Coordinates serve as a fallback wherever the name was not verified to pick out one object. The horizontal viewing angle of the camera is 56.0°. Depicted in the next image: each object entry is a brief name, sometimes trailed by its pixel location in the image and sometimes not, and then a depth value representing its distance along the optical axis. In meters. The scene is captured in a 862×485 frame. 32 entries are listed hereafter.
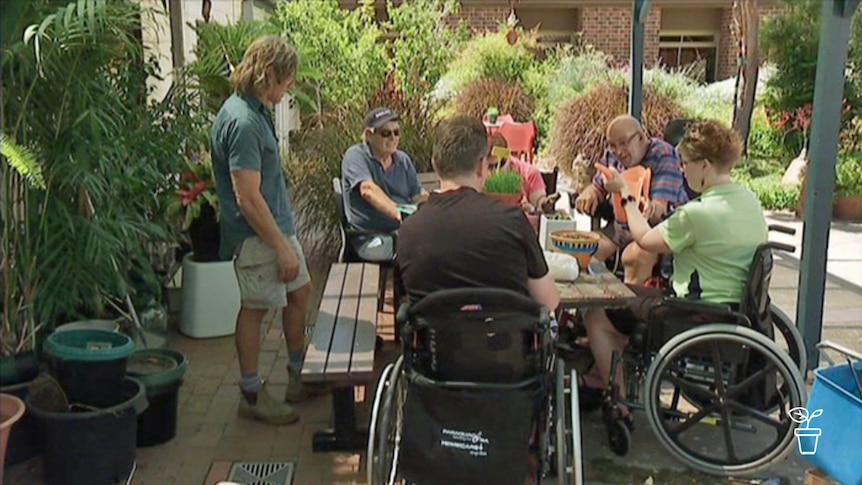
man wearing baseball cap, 3.94
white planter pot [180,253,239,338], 4.09
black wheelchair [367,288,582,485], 2.02
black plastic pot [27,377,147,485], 2.51
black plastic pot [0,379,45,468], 2.60
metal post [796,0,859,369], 3.43
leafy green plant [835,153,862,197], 7.63
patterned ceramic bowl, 2.83
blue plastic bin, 2.23
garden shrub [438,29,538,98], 10.74
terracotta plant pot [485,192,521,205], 3.20
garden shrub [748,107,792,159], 10.57
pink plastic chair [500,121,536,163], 7.09
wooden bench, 2.55
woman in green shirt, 2.76
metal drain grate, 2.73
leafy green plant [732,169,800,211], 8.24
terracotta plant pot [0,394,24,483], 2.19
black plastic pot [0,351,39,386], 2.63
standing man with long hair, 2.83
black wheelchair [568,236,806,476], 2.67
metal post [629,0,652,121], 5.19
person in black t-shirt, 2.13
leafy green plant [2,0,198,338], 2.73
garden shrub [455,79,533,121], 9.36
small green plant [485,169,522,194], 3.29
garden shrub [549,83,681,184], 8.47
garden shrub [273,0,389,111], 6.77
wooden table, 2.63
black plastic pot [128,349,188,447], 2.90
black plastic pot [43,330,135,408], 2.58
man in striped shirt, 3.76
